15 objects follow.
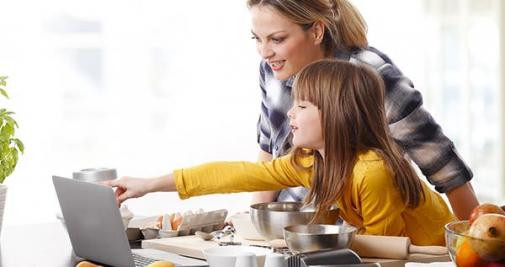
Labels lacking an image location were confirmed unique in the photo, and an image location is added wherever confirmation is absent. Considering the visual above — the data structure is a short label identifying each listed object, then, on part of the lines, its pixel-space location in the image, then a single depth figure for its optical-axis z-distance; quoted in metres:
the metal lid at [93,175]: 2.57
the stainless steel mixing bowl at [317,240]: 2.11
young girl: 2.43
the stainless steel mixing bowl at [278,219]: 2.35
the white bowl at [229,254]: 2.02
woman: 2.85
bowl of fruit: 1.78
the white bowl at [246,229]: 2.47
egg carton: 2.59
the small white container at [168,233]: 2.56
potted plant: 2.62
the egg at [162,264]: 1.94
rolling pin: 2.21
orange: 1.81
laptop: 2.18
